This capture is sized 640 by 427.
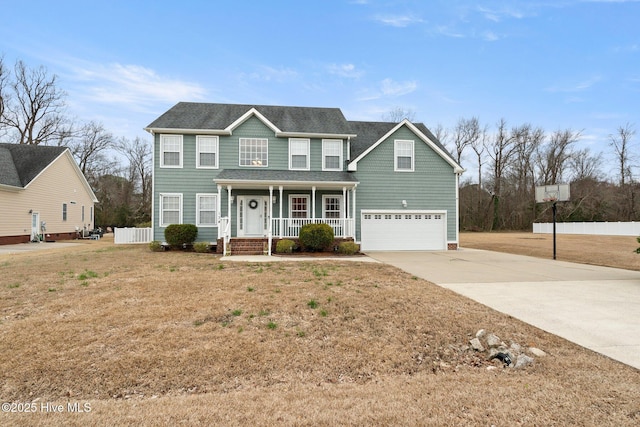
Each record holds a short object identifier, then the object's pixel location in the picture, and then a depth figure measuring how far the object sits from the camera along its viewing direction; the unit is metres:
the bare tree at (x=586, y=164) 42.50
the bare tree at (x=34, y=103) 30.84
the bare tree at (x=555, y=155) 41.50
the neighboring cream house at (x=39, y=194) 20.36
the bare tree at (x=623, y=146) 40.84
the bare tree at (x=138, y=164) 40.44
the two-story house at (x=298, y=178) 16.50
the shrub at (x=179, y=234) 15.67
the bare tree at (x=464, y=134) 43.12
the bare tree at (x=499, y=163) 42.53
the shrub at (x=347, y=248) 14.95
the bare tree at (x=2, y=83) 29.33
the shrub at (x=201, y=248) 15.59
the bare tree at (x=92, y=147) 36.62
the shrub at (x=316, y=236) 14.88
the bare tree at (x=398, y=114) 38.88
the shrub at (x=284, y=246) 14.58
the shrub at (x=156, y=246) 15.78
